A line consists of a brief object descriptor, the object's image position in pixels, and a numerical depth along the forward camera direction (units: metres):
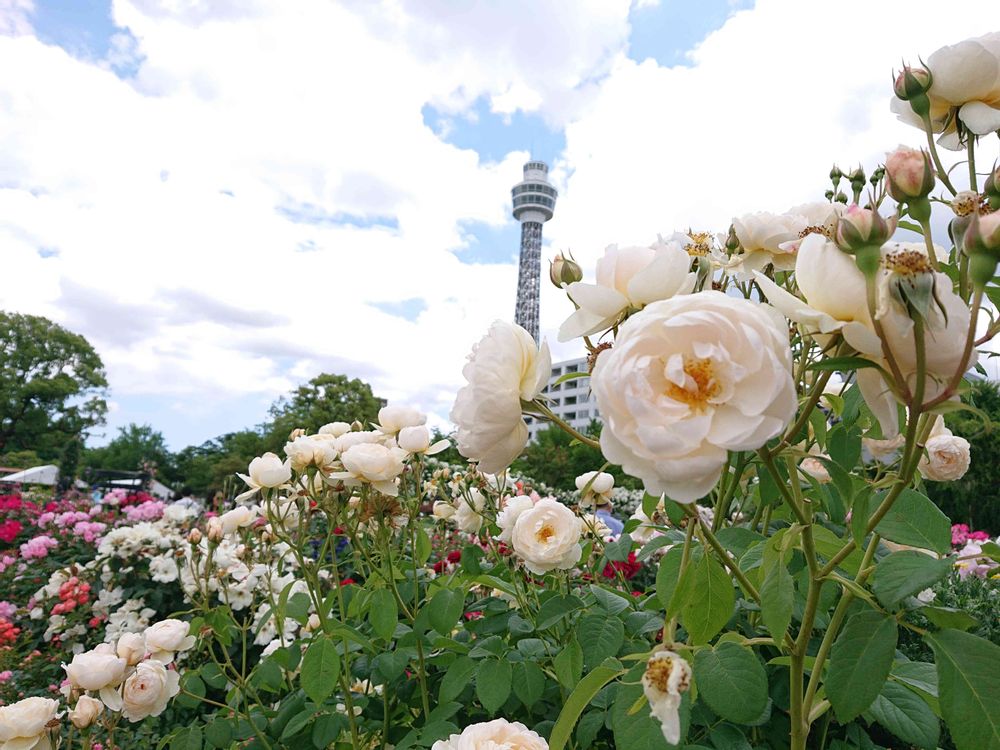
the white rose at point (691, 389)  0.52
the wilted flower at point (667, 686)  0.59
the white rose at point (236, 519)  1.79
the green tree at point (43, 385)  30.14
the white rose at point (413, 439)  1.42
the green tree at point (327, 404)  28.34
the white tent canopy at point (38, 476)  13.49
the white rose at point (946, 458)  1.22
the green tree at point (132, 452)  37.28
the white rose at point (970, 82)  0.81
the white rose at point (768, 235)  0.96
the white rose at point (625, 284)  0.67
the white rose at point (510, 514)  1.46
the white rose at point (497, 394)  0.71
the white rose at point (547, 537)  1.32
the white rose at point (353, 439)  1.46
